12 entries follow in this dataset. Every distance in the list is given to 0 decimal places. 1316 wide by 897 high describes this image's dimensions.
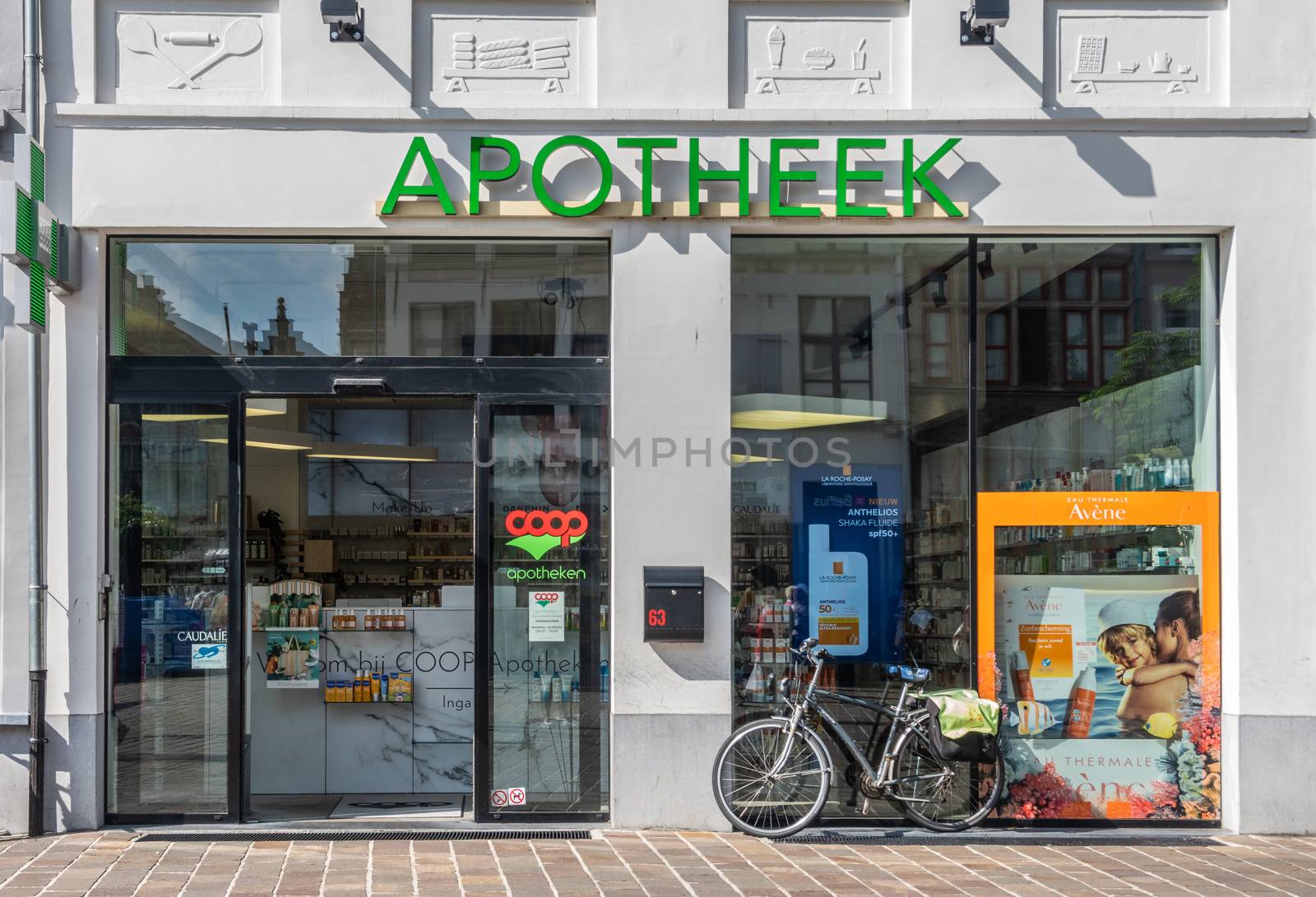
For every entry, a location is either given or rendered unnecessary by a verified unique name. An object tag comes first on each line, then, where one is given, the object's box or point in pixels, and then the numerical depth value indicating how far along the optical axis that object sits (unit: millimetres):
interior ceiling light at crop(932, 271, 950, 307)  8258
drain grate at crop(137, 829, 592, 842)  7582
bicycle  7762
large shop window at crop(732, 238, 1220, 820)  8164
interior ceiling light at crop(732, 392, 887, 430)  8211
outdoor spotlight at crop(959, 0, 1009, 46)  7836
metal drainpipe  7562
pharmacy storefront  7902
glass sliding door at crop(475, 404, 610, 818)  8055
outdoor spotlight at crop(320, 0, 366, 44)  7711
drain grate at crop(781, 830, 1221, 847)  7688
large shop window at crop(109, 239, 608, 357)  8125
